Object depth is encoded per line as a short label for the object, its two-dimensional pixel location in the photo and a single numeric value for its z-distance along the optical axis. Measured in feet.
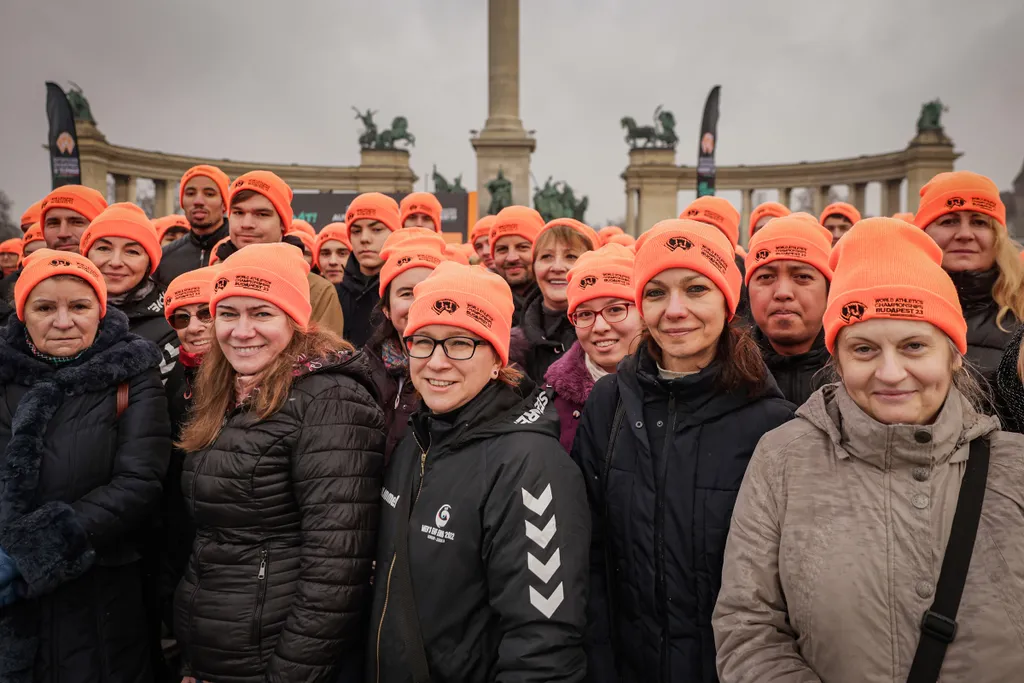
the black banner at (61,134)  77.00
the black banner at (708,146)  109.40
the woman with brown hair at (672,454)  7.83
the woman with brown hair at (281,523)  8.49
